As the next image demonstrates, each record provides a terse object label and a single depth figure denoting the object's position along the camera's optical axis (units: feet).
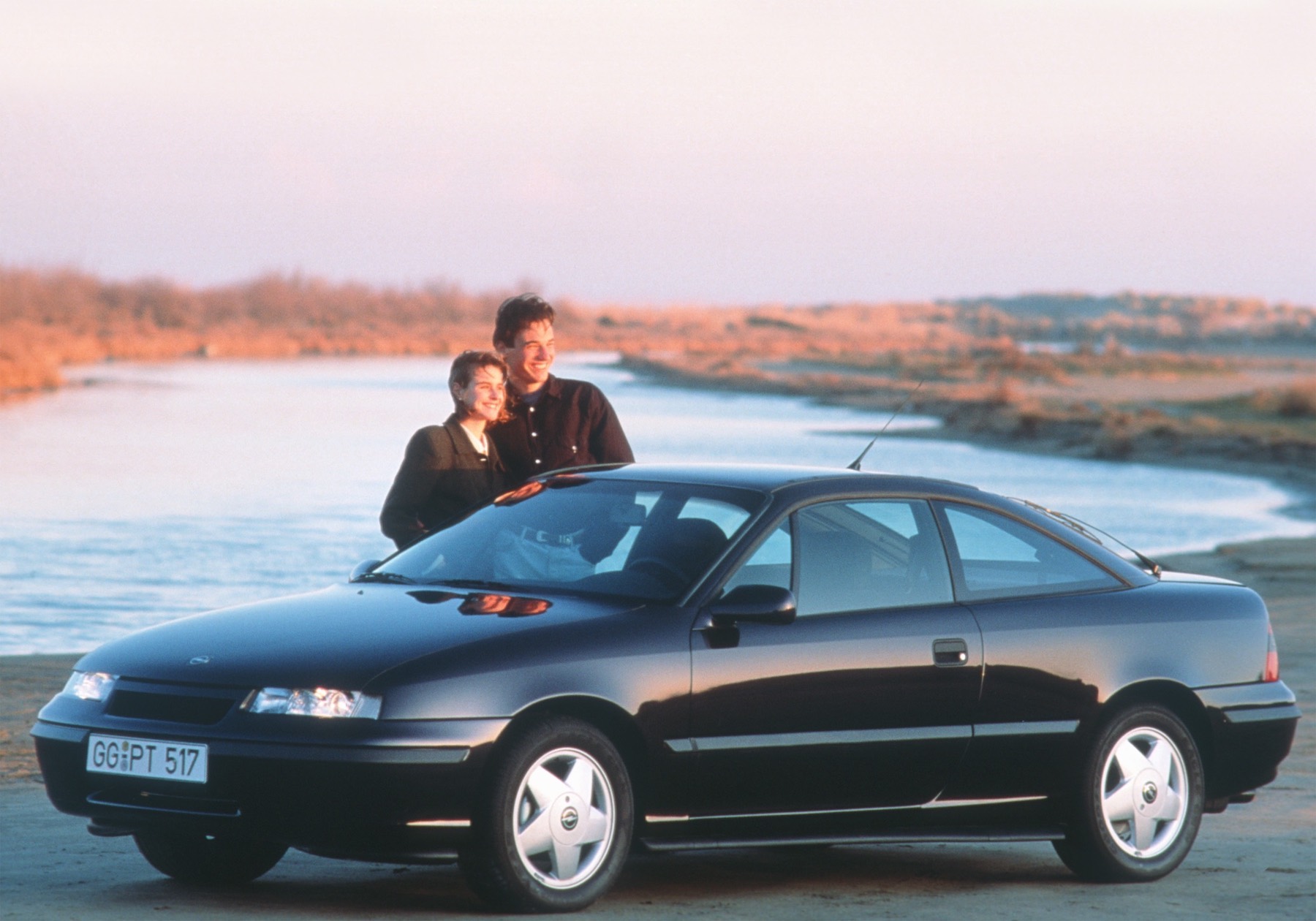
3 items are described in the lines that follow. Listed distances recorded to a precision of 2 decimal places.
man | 62.18
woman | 60.03
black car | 43.88
